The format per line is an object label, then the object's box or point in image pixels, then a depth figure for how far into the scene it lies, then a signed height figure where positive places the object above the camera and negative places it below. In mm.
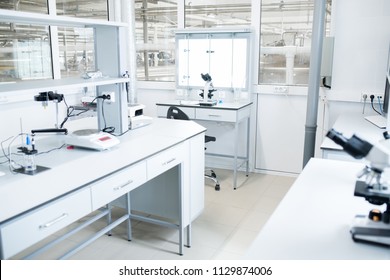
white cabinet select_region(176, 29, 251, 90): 4406 +57
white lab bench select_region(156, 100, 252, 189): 4039 -554
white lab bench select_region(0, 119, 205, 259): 1539 -624
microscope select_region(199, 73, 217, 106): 4254 -349
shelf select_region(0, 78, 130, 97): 1853 -135
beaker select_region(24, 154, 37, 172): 1835 -514
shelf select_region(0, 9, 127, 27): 1839 +229
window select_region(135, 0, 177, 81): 4965 +302
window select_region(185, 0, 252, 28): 4492 +602
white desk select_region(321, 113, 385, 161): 2473 -524
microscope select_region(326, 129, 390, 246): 1253 -447
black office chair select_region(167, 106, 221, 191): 3887 -566
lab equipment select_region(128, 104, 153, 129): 2883 -448
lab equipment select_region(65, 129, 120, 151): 2242 -482
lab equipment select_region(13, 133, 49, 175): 1823 -516
